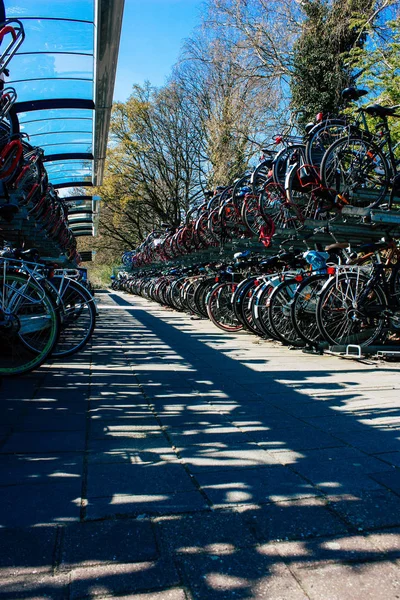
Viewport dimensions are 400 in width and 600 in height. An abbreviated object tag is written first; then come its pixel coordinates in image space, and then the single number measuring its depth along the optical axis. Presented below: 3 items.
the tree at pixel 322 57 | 14.55
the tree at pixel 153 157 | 24.80
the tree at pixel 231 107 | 16.28
